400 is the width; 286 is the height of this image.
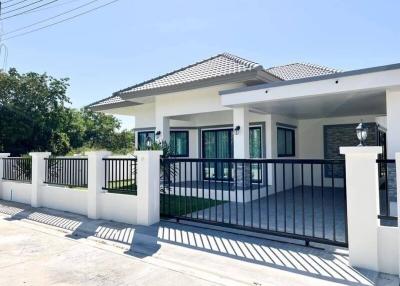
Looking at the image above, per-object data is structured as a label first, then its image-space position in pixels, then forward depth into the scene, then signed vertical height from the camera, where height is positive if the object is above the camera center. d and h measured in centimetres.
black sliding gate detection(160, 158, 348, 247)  641 -169
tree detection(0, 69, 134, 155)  1803 +251
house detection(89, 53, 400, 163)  788 +149
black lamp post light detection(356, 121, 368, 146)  520 +28
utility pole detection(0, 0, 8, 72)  1396 +482
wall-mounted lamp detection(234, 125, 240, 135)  1046 +71
